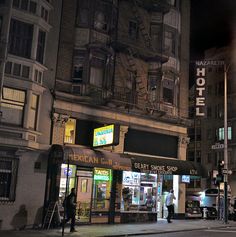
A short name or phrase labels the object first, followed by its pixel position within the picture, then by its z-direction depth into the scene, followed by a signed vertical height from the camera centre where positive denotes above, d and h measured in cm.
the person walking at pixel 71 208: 1730 -74
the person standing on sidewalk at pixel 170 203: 2275 -36
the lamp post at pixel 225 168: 2363 +183
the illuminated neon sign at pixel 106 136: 1897 +271
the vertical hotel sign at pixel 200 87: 2573 +704
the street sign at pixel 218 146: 2535 +328
